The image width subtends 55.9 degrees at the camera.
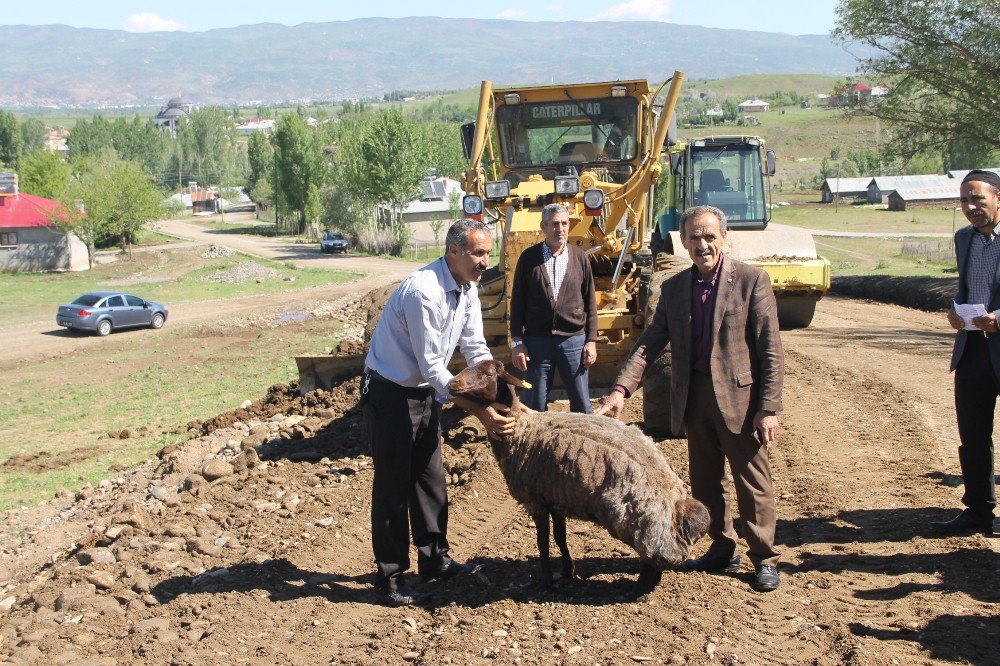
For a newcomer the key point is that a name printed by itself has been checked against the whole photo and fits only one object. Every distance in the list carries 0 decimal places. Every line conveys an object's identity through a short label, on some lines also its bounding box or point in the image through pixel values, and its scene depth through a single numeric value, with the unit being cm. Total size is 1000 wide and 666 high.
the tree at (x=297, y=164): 7812
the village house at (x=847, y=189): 8425
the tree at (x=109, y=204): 5350
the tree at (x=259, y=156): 10462
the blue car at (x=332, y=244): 6191
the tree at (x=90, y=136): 13838
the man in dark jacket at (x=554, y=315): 746
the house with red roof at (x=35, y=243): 5253
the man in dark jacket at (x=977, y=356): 586
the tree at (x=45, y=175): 5843
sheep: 515
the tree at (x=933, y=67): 2203
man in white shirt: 555
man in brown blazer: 532
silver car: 2880
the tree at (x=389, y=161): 6078
